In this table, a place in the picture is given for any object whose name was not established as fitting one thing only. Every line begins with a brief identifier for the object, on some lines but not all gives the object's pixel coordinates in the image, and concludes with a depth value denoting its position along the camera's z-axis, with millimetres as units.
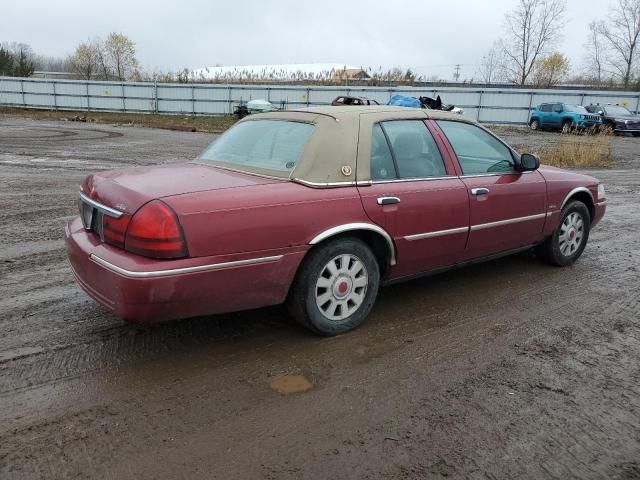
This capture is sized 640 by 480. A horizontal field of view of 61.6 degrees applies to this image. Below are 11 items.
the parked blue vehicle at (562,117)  27000
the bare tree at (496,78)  61088
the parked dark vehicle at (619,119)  27922
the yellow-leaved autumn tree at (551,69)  57656
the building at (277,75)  45375
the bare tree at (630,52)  51031
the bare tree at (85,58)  68375
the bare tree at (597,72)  55875
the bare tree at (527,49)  55938
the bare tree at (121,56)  69875
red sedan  3031
